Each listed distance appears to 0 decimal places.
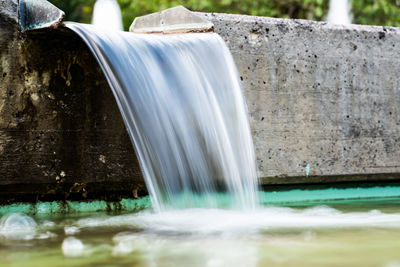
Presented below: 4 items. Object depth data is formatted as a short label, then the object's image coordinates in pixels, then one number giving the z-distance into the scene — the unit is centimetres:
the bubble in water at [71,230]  229
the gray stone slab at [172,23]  332
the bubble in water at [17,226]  230
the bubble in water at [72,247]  179
